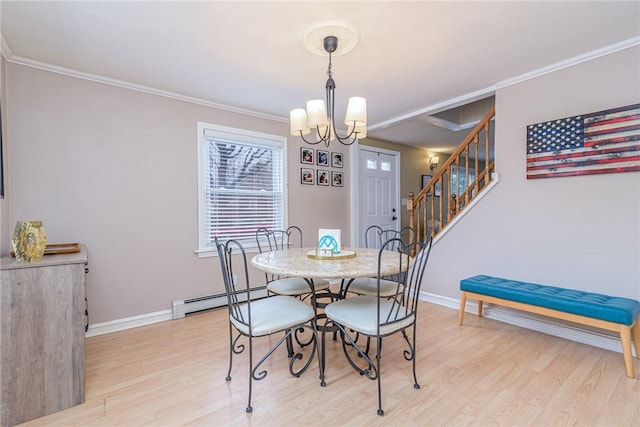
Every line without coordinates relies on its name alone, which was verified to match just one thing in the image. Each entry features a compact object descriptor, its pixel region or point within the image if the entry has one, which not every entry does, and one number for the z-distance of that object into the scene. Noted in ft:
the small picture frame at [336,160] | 14.49
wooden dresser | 5.11
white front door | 15.81
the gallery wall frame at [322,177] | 13.96
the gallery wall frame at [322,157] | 13.94
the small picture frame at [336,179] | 14.49
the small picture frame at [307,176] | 13.37
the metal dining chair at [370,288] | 7.41
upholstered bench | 6.51
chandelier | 6.68
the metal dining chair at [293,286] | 7.82
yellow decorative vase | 5.45
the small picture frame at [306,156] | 13.36
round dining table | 5.50
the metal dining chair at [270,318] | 5.65
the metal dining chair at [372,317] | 5.57
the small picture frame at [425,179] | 19.94
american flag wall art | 7.35
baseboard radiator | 10.06
